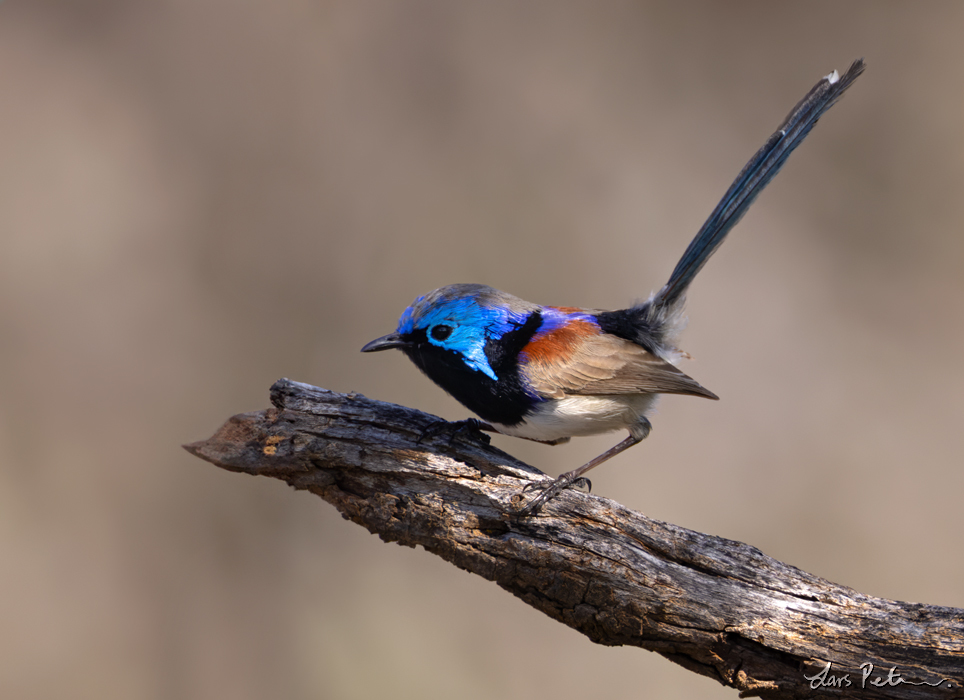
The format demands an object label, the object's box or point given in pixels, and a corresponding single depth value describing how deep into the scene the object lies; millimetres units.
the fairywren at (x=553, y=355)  5352
